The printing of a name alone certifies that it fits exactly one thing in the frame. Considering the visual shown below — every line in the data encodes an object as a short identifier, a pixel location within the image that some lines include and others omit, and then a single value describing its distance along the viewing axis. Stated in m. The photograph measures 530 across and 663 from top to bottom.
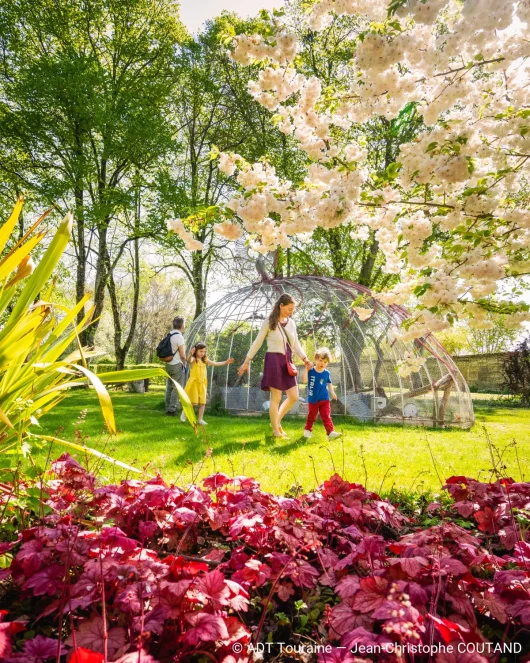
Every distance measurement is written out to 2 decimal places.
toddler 6.01
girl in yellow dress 7.44
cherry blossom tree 2.36
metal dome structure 8.70
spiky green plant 1.88
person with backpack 7.60
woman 6.00
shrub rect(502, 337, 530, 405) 15.07
